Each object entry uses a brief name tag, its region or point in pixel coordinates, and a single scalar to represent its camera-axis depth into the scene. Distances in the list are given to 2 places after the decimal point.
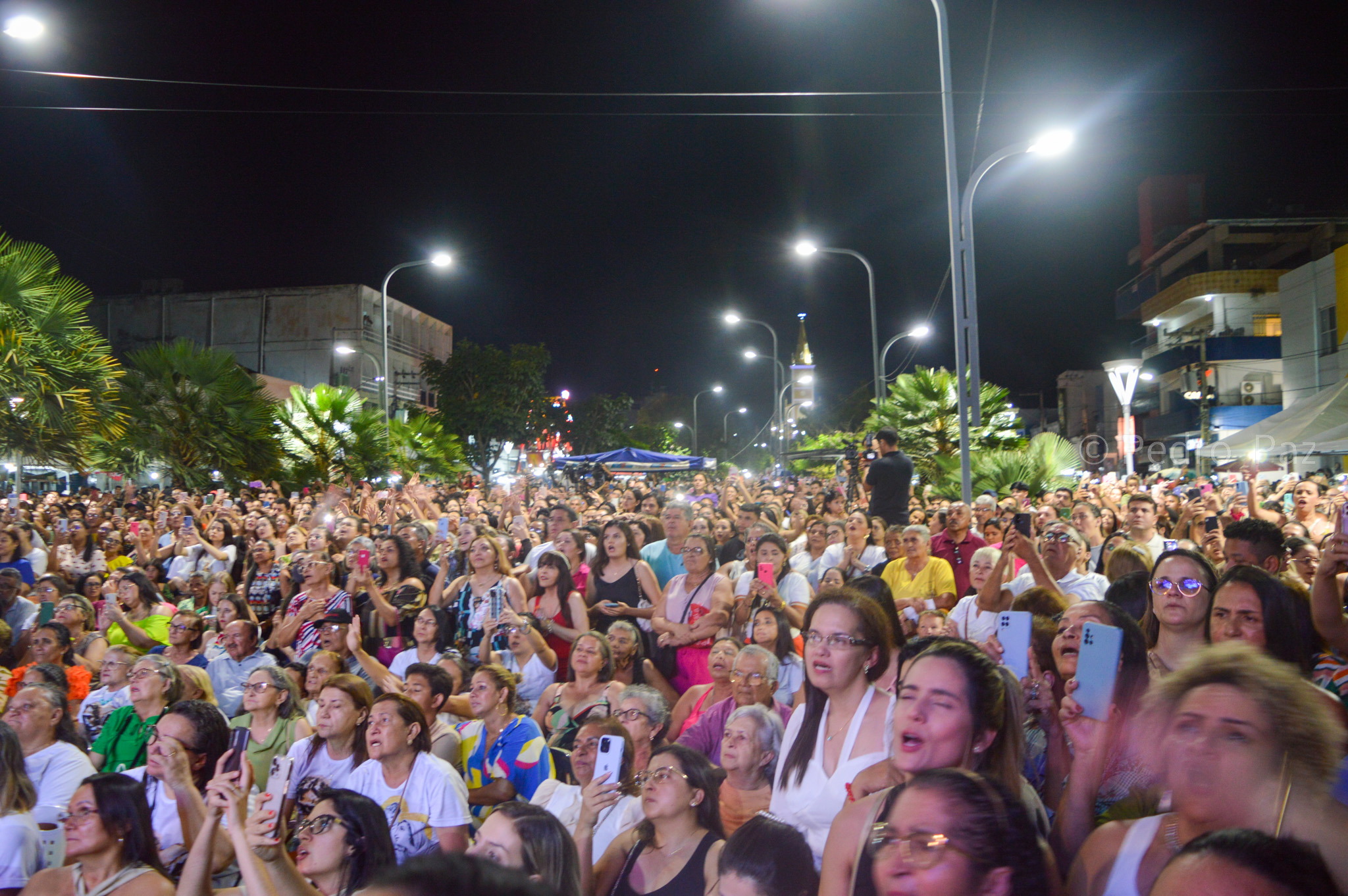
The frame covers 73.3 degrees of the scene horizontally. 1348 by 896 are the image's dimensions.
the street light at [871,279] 17.08
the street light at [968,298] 9.93
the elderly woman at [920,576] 6.82
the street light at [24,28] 7.89
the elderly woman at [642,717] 4.46
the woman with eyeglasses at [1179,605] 3.96
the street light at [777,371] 34.93
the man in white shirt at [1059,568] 5.61
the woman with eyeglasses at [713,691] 5.07
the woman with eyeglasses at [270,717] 5.34
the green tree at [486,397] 39.53
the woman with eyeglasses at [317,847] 3.47
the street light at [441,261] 20.05
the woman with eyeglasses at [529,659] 6.20
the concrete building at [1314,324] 31.88
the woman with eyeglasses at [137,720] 5.44
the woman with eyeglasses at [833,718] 3.09
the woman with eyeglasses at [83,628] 7.12
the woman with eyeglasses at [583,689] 5.41
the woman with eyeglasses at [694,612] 6.32
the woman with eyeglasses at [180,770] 4.37
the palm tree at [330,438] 20.03
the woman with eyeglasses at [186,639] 6.96
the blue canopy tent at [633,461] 28.83
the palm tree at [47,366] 10.52
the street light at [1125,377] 15.66
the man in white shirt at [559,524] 8.77
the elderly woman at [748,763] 3.75
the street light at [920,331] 23.94
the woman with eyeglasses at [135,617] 7.61
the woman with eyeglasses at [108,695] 5.97
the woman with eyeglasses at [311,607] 7.18
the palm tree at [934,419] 18.89
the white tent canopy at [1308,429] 17.33
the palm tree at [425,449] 24.27
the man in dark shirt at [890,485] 9.96
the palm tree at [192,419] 16.30
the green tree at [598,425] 55.19
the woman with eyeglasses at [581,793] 3.78
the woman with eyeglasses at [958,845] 1.83
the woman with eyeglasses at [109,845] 3.77
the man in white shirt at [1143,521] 7.32
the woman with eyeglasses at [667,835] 3.31
